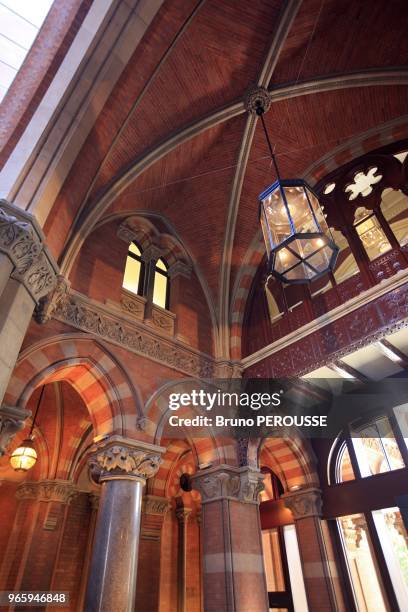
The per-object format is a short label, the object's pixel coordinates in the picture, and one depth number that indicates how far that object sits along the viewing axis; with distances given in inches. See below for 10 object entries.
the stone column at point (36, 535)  307.0
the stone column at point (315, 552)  277.3
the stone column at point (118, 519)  182.2
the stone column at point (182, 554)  367.7
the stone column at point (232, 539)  233.0
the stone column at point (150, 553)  309.4
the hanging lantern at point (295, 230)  183.2
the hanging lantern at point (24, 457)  284.4
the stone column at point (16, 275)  149.9
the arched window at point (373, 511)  264.2
